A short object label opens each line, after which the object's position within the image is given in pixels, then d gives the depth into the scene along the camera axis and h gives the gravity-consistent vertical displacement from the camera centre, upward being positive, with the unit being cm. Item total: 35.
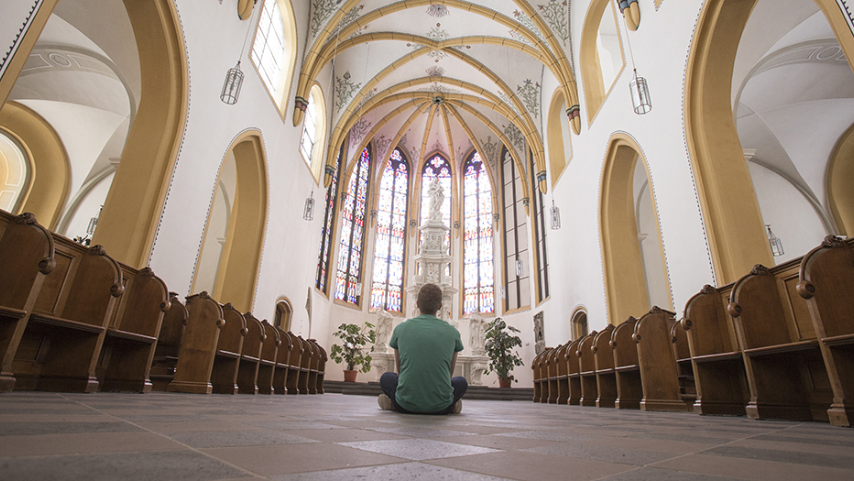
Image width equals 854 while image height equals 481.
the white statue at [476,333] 1361 +201
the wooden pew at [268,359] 642 +49
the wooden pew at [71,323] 337 +45
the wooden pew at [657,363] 468 +46
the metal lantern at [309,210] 964 +382
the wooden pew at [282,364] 694 +45
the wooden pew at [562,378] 797 +45
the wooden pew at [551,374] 864 +57
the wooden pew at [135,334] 400 +47
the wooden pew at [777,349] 327 +43
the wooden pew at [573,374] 733 +49
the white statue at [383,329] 1357 +203
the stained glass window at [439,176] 1880 +908
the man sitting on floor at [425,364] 300 +23
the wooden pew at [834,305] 269 +66
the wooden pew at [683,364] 469 +48
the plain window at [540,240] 1373 +504
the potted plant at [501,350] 1256 +140
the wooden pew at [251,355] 595 +49
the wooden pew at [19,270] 282 +73
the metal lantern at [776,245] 1041 +371
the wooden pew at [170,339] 507 +56
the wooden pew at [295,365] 755 +49
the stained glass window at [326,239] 1449 +501
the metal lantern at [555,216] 1045 +420
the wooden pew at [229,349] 538 +51
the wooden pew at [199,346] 472 +46
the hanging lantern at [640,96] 520 +344
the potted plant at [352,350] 1301 +130
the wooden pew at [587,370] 673 +52
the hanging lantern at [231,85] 541 +352
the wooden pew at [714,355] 387 +45
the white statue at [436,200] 1475 +628
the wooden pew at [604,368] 609 +50
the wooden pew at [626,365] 552 +50
